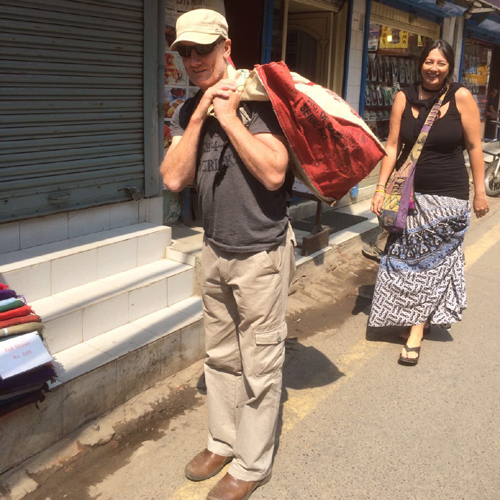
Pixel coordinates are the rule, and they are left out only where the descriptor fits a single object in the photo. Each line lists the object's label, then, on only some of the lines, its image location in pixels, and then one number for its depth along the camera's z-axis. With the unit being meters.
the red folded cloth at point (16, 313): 2.86
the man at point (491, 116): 15.67
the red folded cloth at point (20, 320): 2.83
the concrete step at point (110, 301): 3.55
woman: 3.87
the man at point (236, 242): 2.37
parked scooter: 10.22
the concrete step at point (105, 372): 2.90
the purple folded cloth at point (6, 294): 2.99
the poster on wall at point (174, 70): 5.48
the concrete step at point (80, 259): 3.72
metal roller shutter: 3.77
